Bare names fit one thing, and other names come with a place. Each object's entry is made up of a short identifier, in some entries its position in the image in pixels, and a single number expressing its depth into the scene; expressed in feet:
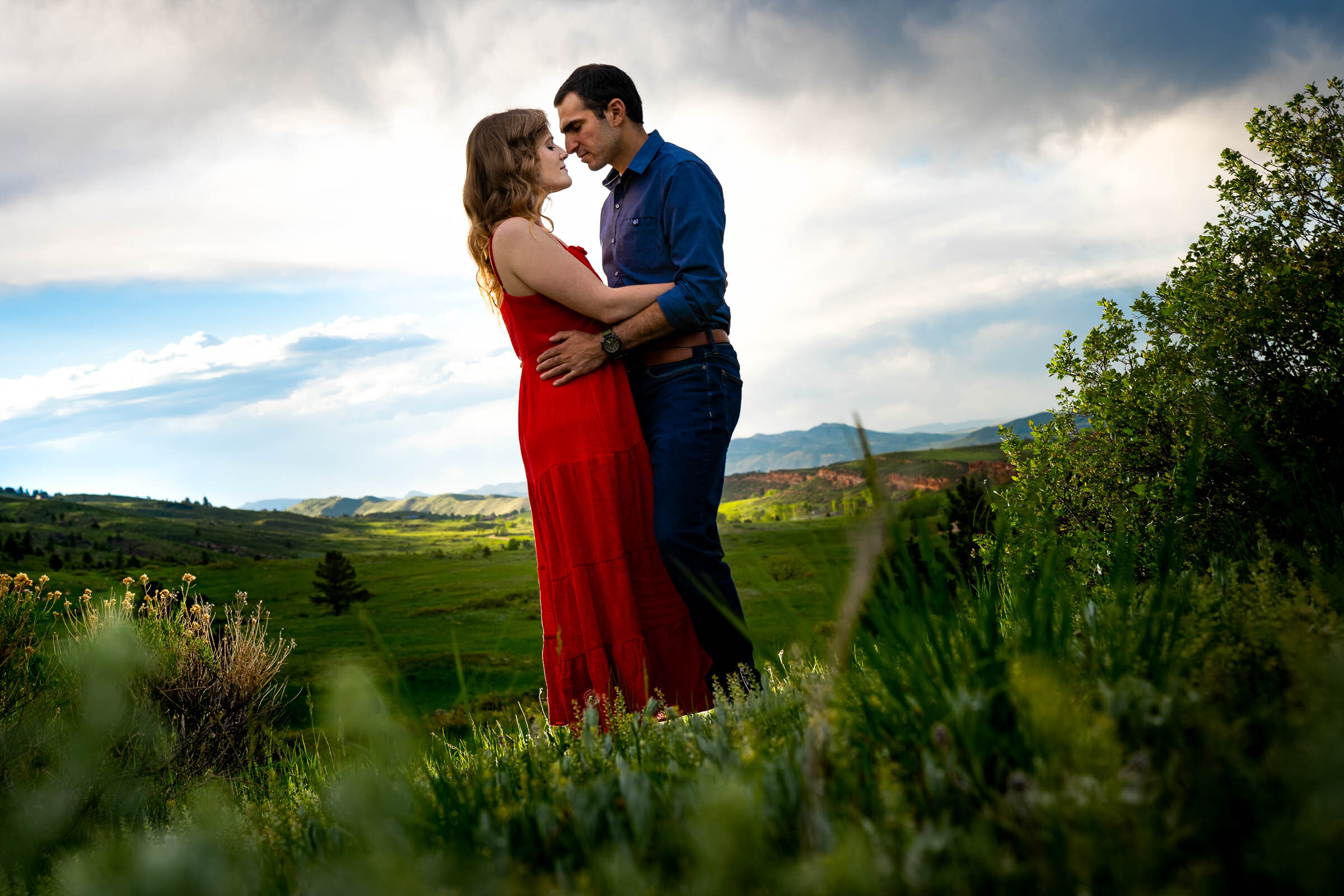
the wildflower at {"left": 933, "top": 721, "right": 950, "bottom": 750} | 5.01
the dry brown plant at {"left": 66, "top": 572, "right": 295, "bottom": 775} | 23.62
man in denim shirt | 12.56
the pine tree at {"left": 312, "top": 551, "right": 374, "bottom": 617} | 94.43
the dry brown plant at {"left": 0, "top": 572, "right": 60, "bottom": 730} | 19.01
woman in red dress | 12.62
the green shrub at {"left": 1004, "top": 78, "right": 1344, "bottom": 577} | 13.17
